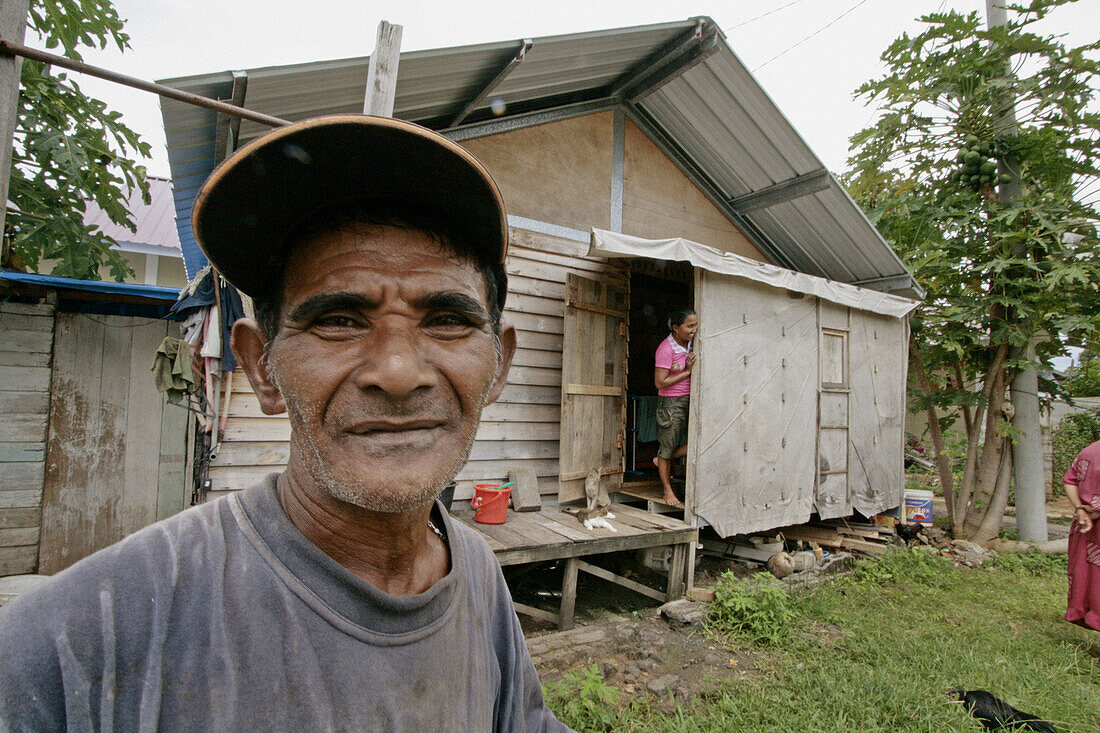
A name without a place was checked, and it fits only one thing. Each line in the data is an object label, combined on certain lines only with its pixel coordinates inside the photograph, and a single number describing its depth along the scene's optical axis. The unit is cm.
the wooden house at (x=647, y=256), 507
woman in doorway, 614
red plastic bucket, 536
